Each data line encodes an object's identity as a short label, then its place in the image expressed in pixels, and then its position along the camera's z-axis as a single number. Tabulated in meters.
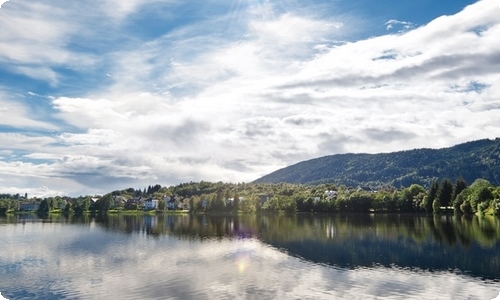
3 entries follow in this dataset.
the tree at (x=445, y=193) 150.88
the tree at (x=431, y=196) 154.62
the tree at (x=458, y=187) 148.62
